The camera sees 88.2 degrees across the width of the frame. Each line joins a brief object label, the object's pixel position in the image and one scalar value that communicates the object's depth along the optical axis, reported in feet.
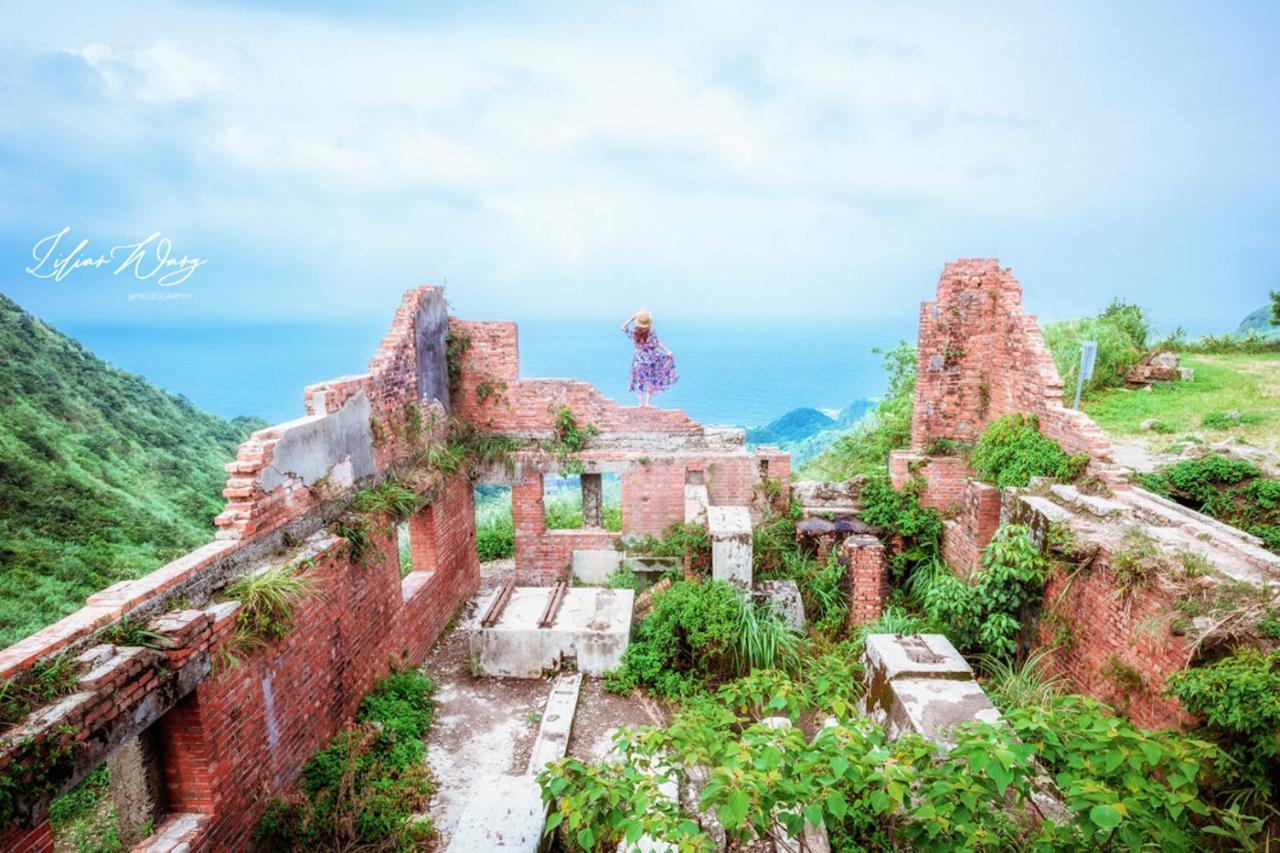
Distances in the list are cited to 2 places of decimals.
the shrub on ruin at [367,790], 17.21
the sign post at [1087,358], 29.43
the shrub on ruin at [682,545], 28.50
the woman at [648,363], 33.71
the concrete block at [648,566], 33.97
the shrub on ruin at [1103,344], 43.24
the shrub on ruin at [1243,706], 13.00
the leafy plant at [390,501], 24.03
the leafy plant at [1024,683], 19.94
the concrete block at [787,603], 27.27
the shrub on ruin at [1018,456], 25.76
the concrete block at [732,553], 26.61
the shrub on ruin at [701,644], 24.93
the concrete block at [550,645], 26.30
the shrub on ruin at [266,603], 16.89
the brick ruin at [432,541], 14.52
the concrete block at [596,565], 34.58
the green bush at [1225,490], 24.62
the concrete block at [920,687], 15.46
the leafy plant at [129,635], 13.99
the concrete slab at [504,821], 15.06
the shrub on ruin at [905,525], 31.27
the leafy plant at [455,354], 34.01
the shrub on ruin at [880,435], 42.96
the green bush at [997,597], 22.52
